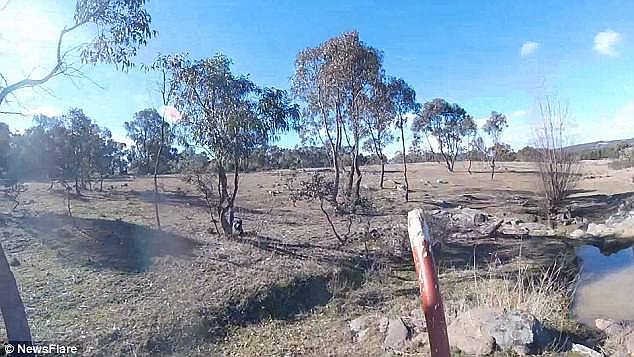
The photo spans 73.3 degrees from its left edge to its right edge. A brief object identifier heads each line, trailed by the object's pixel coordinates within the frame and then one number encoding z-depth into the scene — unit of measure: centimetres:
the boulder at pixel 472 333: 540
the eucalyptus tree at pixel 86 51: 521
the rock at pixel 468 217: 1686
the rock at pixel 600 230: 1585
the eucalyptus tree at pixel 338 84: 1975
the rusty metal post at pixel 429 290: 170
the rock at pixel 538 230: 1655
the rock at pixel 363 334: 699
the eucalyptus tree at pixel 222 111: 1238
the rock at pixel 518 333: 530
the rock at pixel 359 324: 753
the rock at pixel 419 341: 587
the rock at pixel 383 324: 698
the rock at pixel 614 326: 614
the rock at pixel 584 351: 520
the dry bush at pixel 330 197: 1303
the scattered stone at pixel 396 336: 616
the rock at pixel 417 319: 653
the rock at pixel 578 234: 1587
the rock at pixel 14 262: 932
